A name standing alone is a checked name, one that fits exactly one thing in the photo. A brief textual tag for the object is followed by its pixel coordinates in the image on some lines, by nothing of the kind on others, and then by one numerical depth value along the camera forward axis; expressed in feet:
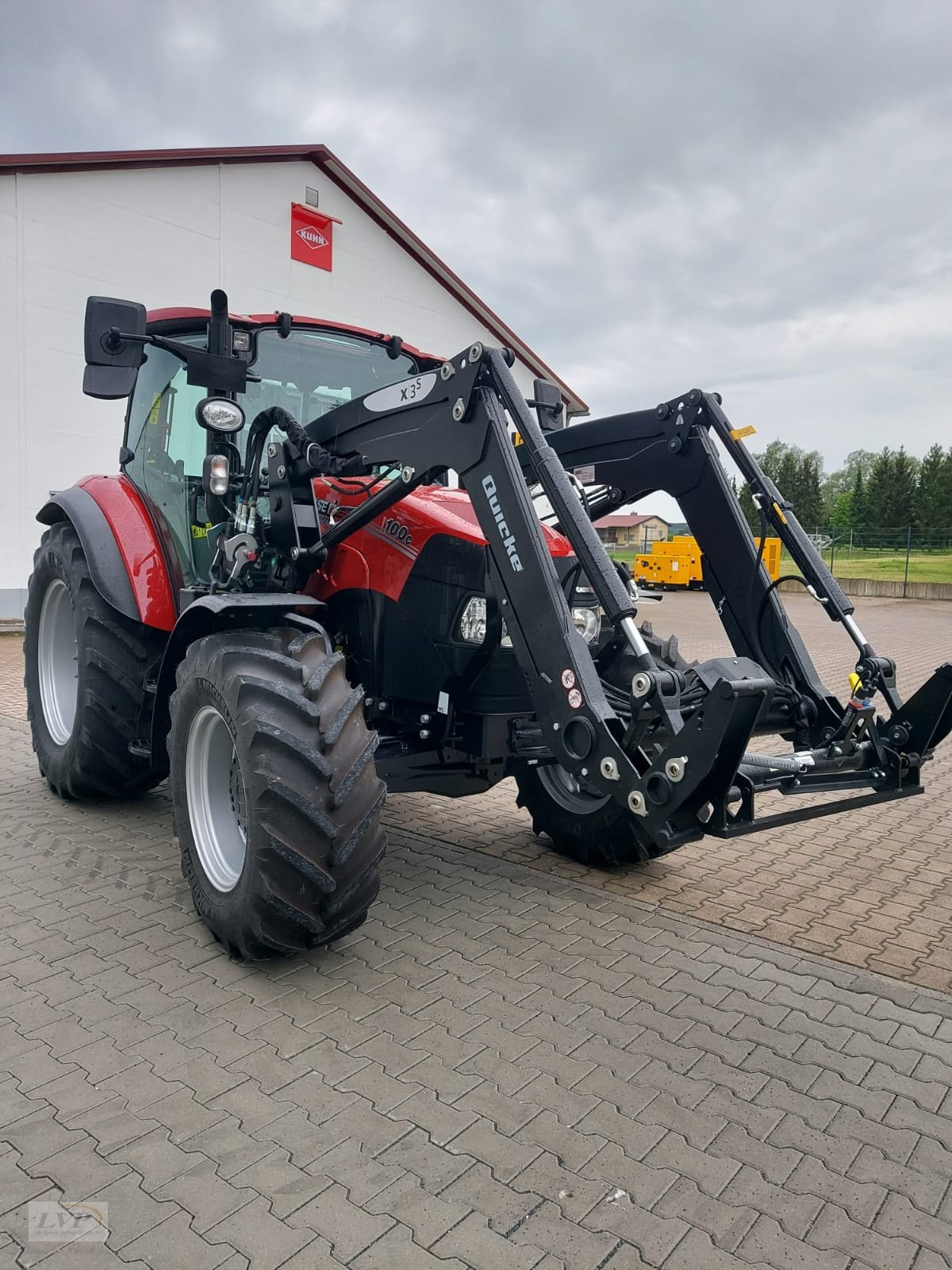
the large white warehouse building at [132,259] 41.04
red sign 50.67
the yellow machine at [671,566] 92.27
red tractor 9.89
